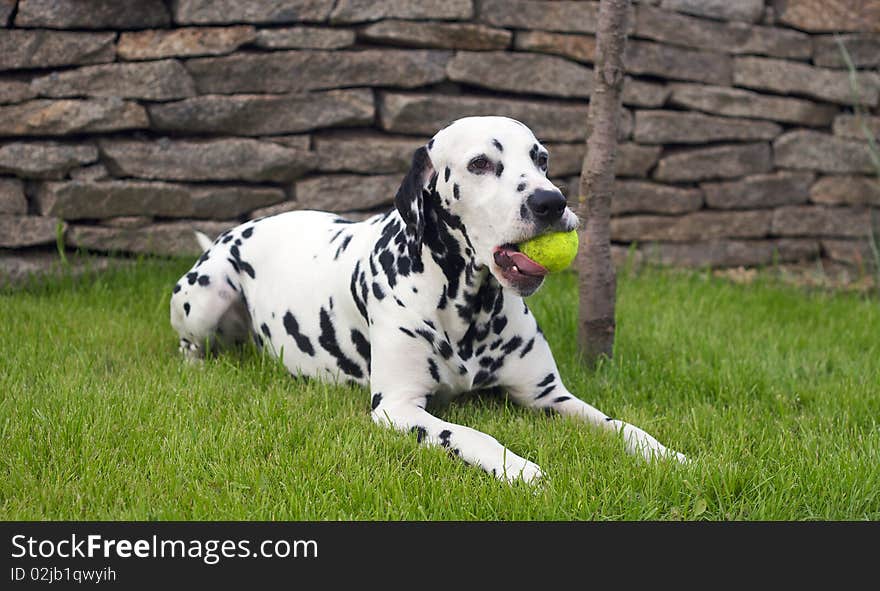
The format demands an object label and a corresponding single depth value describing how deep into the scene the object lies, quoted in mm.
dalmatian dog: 3076
